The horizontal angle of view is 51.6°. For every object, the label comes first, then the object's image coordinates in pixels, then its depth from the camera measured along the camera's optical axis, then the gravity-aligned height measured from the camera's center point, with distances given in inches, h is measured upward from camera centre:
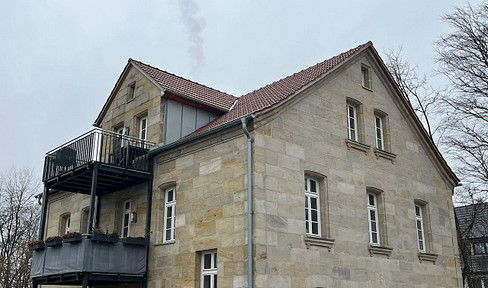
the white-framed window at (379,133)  687.7 +222.3
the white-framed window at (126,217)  668.7 +106.6
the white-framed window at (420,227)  690.8 +99.0
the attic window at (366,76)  703.1 +301.6
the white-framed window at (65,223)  806.5 +118.7
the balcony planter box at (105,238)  551.2 +66.6
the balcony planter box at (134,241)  577.3 +66.2
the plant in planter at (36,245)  620.5 +65.6
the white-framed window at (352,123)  647.8 +222.8
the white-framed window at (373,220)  617.9 +96.1
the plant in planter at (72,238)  555.6 +66.6
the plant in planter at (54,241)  584.1 +65.9
